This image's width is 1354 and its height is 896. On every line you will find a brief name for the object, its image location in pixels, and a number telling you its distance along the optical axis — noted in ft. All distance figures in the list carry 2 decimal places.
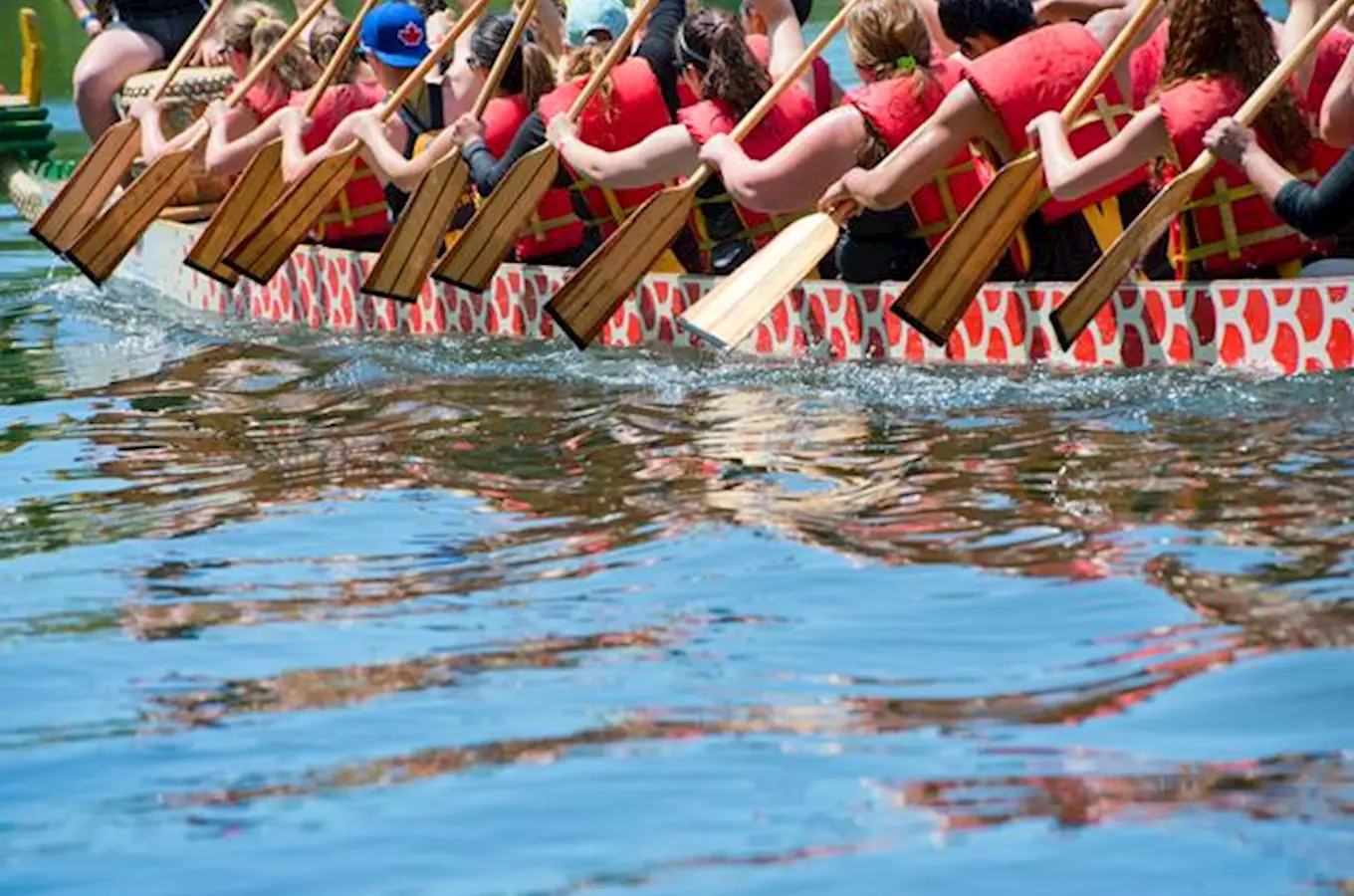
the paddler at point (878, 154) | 53.57
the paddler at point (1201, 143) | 48.37
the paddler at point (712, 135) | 57.77
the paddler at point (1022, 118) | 51.57
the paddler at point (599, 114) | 61.93
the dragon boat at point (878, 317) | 47.37
